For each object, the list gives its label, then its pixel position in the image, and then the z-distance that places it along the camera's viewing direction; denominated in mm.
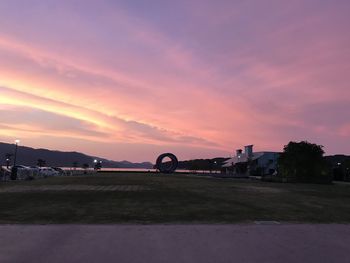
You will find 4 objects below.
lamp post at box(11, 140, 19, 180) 48031
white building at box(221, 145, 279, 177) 117438
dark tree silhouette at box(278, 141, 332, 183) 59838
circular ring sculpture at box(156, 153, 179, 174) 105369
